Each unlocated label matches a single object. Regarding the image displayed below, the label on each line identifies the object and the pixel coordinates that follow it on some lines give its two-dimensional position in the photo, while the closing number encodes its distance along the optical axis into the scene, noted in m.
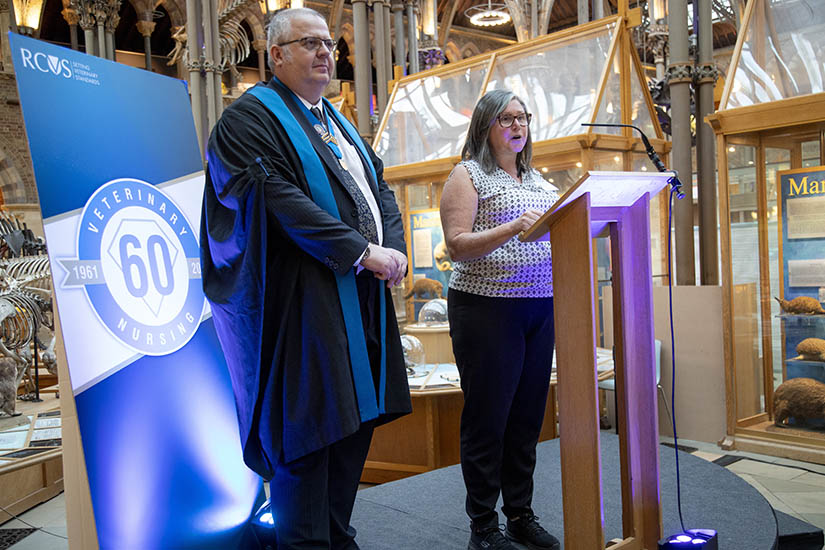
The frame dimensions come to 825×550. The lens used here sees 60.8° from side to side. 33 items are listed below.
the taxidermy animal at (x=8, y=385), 4.48
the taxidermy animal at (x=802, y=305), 4.43
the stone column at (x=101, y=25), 17.00
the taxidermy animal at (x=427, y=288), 7.41
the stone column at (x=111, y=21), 17.34
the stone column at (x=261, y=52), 20.00
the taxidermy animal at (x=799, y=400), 4.44
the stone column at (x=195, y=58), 10.27
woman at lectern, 2.17
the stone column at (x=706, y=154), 6.88
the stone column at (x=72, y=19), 18.09
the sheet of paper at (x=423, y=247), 7.40
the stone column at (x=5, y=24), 16.88
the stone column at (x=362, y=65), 9.99
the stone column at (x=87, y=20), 16.78
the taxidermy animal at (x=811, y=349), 4.46
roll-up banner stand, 1.88
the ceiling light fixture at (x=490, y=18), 19.76
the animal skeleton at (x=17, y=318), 4.57
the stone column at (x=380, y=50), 10.94
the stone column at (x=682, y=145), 6.58
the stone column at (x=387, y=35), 11.05
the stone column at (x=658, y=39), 10.94
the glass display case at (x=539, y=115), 5.78
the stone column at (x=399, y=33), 14.56
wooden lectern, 1.80
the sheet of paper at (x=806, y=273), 4.40
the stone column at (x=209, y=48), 10.01
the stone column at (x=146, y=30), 20.61
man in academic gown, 1.80
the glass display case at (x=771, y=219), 4.43
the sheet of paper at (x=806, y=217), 4.39
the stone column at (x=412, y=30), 15.70
